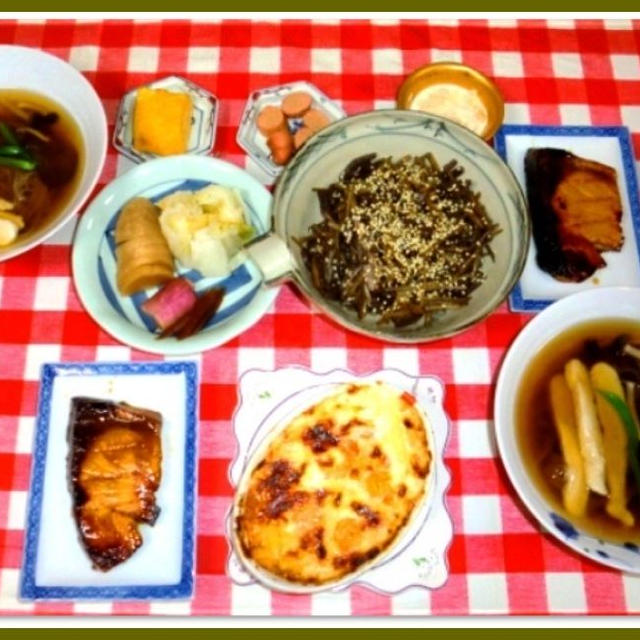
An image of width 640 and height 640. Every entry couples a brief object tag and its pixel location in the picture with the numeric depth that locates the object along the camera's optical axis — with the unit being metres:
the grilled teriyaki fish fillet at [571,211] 0.73
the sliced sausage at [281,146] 0.78
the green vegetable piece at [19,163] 0.75
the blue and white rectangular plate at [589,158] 0.74
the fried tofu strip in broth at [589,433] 0.64
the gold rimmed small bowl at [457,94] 0.79
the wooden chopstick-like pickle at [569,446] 0.63
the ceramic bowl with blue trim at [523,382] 0.60
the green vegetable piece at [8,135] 0.76
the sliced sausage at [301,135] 0.78
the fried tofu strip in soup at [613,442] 0.63
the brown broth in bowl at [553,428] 0.63
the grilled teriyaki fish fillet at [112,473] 0.64
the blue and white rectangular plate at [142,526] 0.64
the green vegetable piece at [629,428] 0.64
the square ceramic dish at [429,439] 0.64
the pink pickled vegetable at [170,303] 0.69
